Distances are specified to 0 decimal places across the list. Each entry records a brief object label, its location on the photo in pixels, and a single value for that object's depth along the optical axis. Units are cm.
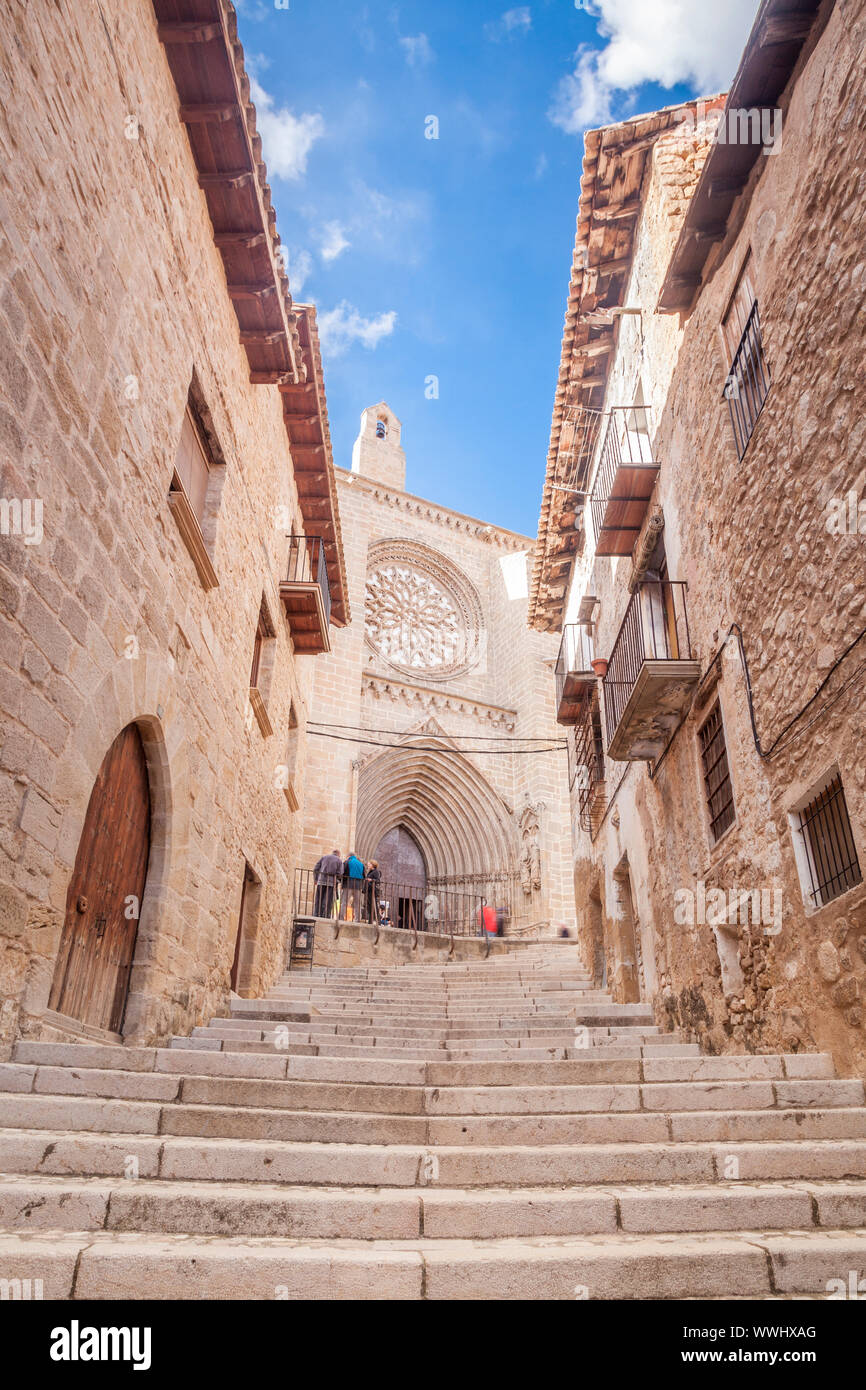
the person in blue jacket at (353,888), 1592
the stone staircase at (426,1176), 253
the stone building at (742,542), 465
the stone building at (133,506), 399
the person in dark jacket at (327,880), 1580
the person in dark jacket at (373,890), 1744
